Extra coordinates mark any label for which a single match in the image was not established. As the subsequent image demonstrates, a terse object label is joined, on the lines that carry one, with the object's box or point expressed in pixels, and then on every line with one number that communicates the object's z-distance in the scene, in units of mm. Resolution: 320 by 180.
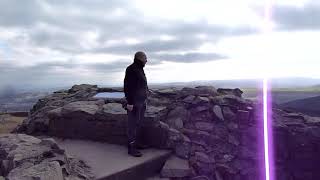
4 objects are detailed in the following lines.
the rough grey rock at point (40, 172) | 2822
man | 4113
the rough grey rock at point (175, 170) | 4233
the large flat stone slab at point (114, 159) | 3732
